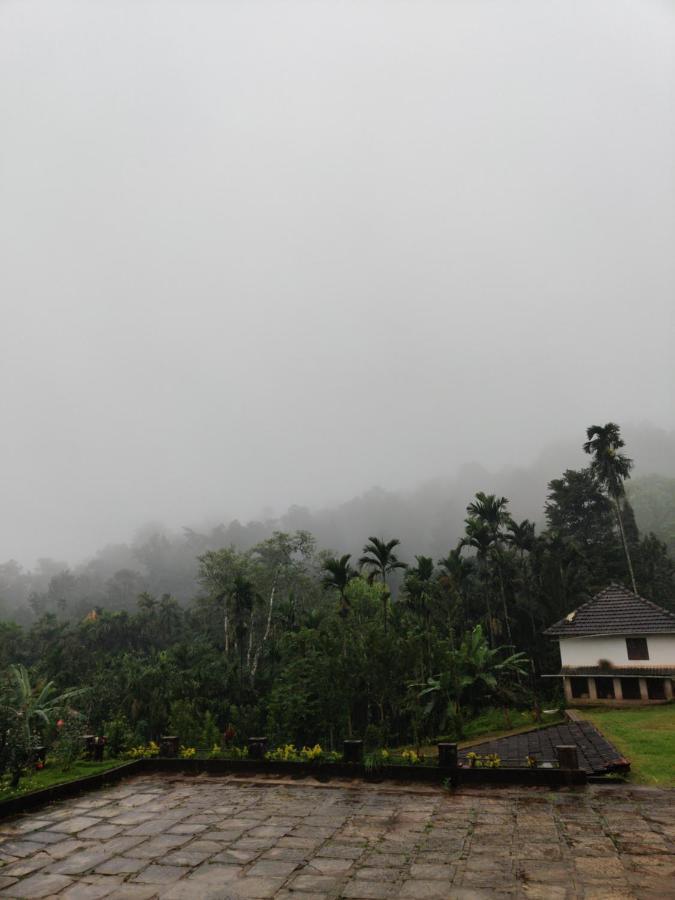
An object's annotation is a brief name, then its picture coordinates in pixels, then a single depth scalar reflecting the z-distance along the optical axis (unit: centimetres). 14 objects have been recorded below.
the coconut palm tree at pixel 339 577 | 2506
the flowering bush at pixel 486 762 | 1174
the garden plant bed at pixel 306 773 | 1108
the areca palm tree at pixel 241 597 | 3139
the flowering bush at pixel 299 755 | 1310
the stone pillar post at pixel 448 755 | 1178
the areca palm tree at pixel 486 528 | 3217
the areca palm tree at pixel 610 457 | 3638
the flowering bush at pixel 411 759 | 1237
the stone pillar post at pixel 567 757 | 1111
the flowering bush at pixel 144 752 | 1516
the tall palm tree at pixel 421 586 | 2986
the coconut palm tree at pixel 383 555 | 2569
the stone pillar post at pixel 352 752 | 1285
